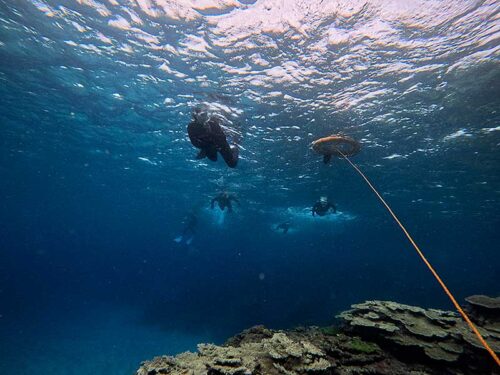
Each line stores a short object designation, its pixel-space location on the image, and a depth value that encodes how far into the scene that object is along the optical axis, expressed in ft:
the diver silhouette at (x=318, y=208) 66.20
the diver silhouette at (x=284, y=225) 135.99
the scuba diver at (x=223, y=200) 71.82
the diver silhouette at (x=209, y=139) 25.25
